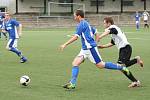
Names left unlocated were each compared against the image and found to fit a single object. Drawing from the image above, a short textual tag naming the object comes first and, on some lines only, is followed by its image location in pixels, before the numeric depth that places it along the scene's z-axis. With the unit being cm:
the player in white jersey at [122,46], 1188
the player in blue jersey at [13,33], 1819
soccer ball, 1190
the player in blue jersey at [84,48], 1157
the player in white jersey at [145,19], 5391
